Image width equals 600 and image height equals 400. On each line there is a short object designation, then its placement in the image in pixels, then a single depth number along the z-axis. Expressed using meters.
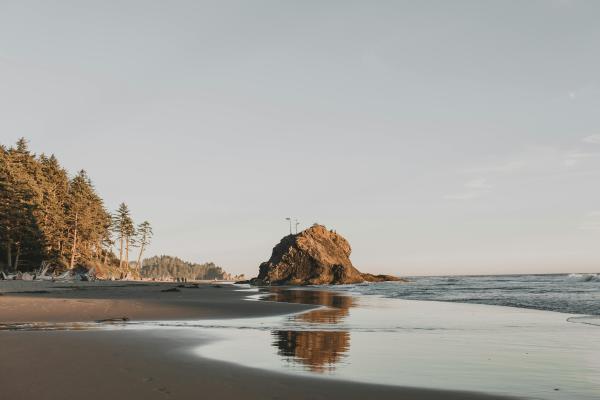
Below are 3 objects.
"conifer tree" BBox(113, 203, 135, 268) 122.56
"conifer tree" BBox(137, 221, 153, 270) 141.45
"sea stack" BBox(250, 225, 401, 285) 115.62
